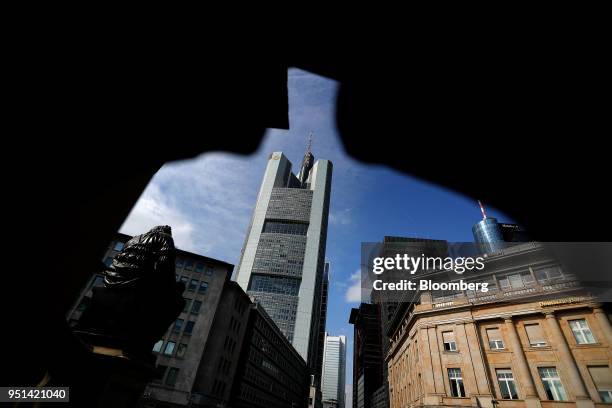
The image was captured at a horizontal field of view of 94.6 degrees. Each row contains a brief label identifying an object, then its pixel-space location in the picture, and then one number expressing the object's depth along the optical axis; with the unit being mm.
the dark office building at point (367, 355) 91125
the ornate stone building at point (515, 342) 18234
